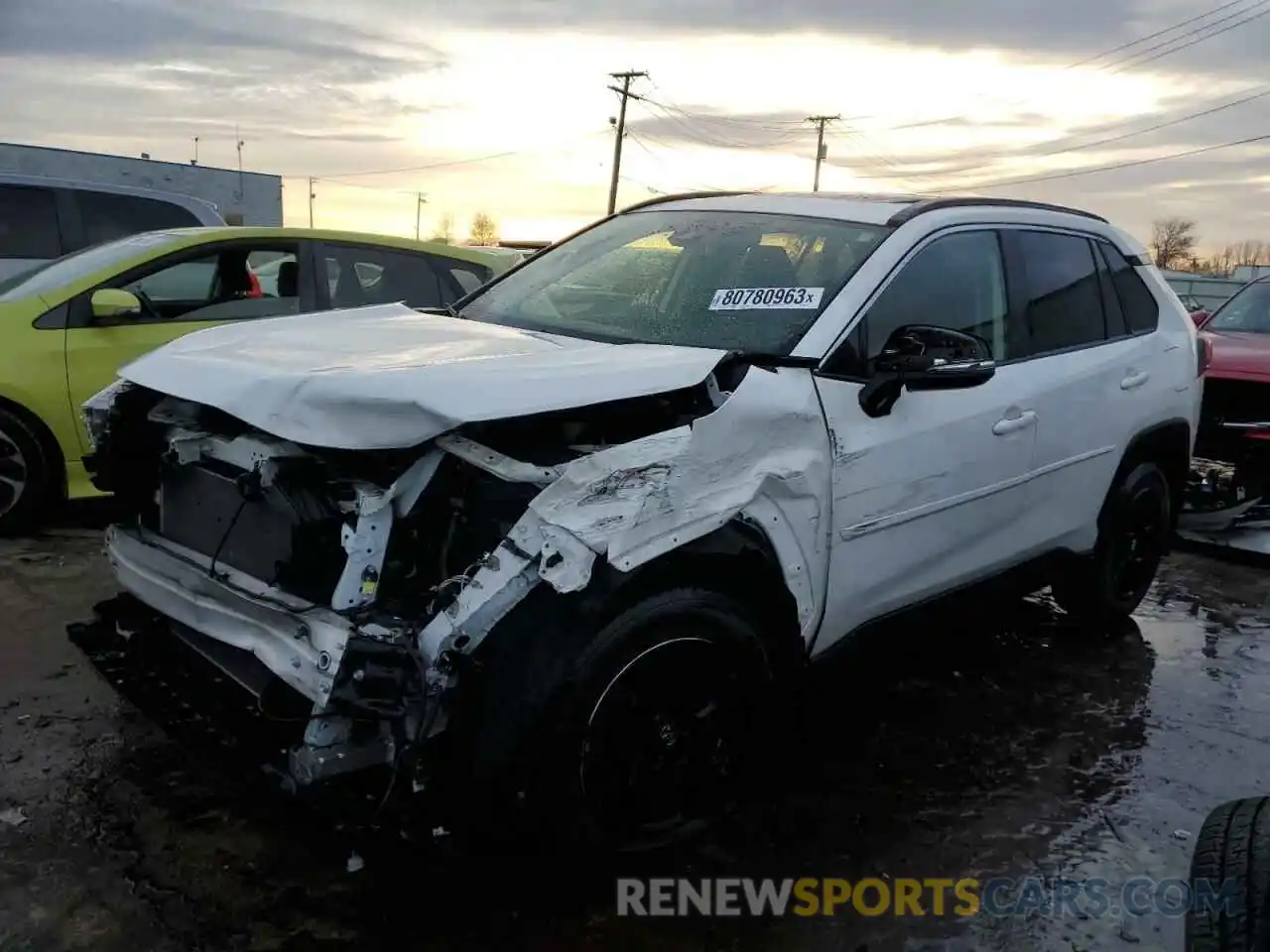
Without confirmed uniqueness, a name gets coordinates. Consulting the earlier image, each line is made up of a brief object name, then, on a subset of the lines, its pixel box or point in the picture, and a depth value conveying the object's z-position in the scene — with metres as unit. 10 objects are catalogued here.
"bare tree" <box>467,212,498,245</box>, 102.19
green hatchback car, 5.44
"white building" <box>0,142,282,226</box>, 27.48
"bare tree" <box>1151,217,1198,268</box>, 80.12
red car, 6.82
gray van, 8.73
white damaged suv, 2.42
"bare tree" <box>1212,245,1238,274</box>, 78.19
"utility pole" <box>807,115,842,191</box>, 53.56
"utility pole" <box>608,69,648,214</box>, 44.28
